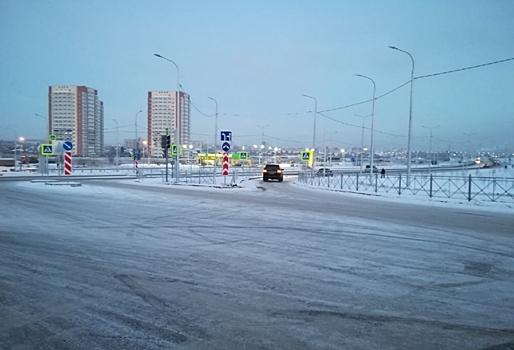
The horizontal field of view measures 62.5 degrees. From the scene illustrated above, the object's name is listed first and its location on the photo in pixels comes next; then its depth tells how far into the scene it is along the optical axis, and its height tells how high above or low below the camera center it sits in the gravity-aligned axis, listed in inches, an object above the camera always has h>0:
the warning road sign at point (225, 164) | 1296.8 -31.0
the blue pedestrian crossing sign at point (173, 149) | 1700.3 +13.2
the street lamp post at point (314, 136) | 1919.3 +94.5
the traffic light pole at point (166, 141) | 1488.7 +39.1
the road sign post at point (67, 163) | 1146.7 -38.0
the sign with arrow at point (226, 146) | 1261.2 +23.7
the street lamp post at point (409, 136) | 1187.9 +66.1
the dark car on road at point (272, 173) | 1937.7 -80.0
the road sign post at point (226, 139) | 1262.3 +44.4
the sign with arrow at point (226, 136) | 1263.5 +54.1
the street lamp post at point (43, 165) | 1973.3 -78.5
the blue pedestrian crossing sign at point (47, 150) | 1485.0 -5.4
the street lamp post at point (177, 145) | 1436.6 +11.6
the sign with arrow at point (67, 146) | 1143.6 +8.0
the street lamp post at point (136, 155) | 2193.7 -19.9
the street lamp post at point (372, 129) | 1505.9 +103.3
